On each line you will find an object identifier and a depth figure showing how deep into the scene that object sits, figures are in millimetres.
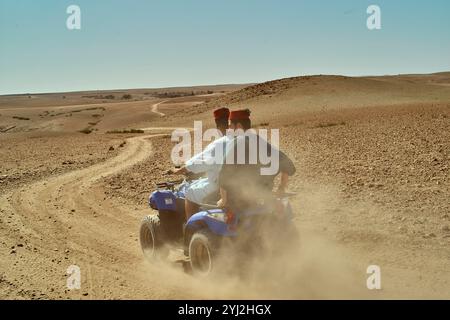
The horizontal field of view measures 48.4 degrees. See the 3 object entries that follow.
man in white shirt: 5715
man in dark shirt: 5551
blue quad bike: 5559
